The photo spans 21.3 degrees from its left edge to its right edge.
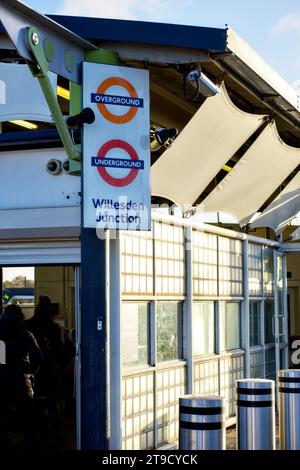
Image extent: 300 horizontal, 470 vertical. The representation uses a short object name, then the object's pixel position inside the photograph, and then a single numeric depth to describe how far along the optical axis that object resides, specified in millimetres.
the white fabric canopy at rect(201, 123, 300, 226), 10516
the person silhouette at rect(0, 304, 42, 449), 7871
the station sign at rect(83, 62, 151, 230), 6867
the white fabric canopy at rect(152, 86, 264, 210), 8688
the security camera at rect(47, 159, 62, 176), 8102
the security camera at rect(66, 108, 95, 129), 6754
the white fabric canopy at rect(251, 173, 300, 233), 12133
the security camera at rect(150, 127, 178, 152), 7676
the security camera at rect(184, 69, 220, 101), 7473
